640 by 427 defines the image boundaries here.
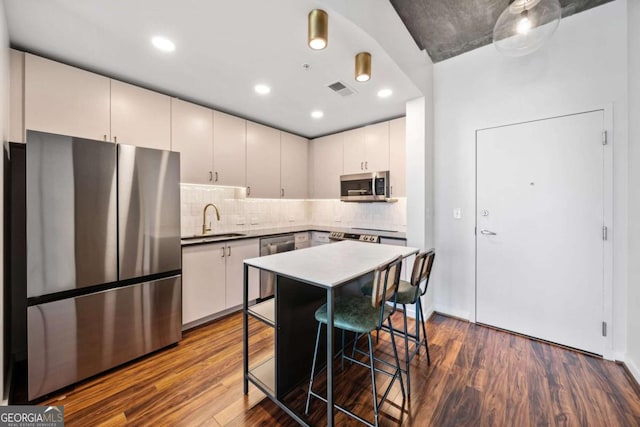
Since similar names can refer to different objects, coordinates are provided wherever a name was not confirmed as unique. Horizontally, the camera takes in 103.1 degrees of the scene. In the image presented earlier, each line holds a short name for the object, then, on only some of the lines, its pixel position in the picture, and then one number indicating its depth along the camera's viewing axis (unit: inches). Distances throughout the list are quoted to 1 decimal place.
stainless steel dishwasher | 131.1
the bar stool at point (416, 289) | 71.6
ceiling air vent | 100.1
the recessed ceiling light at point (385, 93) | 105.9
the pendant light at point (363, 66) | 73.2
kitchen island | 57.3
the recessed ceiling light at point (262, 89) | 103.0
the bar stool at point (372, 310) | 55.5
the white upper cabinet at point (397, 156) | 132.1
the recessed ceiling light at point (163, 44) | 72.5
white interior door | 86.2
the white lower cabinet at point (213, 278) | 102.5
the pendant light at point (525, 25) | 72.2
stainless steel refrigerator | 65.9
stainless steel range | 126.9
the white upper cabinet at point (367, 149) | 139.3
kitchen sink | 122.3
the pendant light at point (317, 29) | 56.5
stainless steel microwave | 137.0
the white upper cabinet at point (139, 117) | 91.1
